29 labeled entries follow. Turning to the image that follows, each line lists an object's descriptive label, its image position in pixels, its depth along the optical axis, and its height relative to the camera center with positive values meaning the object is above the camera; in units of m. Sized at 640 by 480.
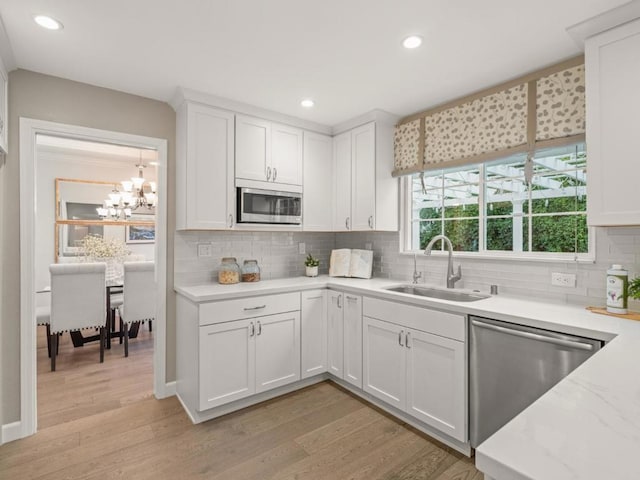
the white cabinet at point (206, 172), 2.69 +0.53
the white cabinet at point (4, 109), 2.09 +0.81
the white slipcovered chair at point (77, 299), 3.45 -0.59
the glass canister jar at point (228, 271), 2.97 -0.27
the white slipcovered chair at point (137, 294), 3.82 -0.60
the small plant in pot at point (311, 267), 3.49 -0.27
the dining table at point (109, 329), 3.98 -1.06
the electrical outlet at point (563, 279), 2.21 -0.25
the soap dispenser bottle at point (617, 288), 1.87 -0.26
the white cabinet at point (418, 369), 2.11 -0.86
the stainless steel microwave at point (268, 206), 2.92 +0.29
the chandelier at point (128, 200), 4.78 +0.58
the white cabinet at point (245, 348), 2.45 -0.81
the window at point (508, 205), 2.32 +0.26
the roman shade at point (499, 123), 2.14 +0.84
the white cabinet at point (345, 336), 2.80 -0.80
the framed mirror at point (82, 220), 5.05 +0.31
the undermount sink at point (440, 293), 2.55 -0.42
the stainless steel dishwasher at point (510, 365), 1.69 -0.66
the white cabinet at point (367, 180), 3.13 +0.55
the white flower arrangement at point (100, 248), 5.07 -0.11
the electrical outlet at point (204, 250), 3.02 -0.09
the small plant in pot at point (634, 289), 1.78 -0.25
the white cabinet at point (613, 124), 1.72 +0.59
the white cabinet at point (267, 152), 2.93 +0.77
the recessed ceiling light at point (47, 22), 1.77 +1.12
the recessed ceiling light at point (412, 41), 1.93 +1.11
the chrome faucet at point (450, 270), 2.72 -0.24
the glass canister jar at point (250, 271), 3.11 -0.28
